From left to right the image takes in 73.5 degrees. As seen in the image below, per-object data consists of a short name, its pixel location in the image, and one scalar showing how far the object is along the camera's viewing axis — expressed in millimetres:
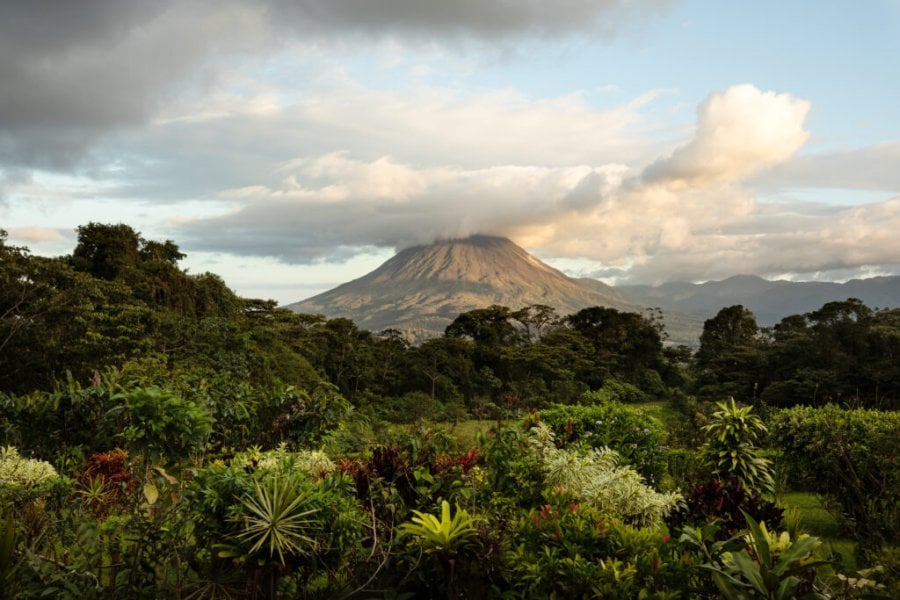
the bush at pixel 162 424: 4082
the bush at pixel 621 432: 6992
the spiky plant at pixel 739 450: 5711
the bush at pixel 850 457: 5754
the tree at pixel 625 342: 34188
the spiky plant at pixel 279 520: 3239
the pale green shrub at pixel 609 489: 4039
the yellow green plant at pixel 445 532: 3092
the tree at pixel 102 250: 22609
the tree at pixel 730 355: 26500
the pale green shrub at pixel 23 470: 5376
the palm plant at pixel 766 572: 2430
